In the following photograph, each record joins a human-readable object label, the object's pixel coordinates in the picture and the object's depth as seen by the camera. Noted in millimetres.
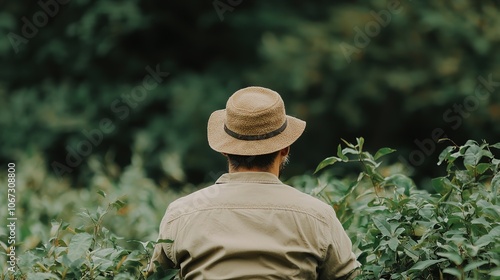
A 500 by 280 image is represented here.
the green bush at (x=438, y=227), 5131
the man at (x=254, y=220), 5170
